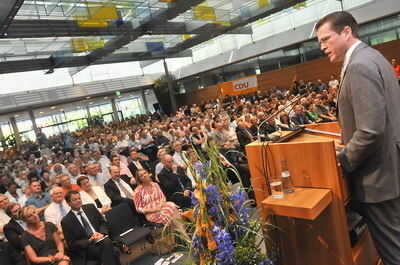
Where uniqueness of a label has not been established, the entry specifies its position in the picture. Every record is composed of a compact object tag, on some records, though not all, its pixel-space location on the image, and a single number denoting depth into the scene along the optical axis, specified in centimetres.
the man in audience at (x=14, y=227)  323
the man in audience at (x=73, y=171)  578
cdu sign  1628
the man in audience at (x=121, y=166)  567
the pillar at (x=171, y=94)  2036
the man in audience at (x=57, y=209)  363
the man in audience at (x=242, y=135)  628
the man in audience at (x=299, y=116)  697
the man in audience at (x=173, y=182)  416
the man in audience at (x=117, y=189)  418
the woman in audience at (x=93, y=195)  402
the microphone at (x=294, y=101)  184
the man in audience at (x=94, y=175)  536
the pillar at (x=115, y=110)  2299
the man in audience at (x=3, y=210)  417
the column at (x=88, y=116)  2184
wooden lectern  162
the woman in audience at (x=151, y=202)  374
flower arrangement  159
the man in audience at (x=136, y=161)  608
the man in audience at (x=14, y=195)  545
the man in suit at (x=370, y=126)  141
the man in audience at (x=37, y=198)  478
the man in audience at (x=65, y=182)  451
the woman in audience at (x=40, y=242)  296
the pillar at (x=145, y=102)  2379
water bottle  175
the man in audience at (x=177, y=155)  563
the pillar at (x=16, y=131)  1858
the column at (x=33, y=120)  1759
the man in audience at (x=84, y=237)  307
